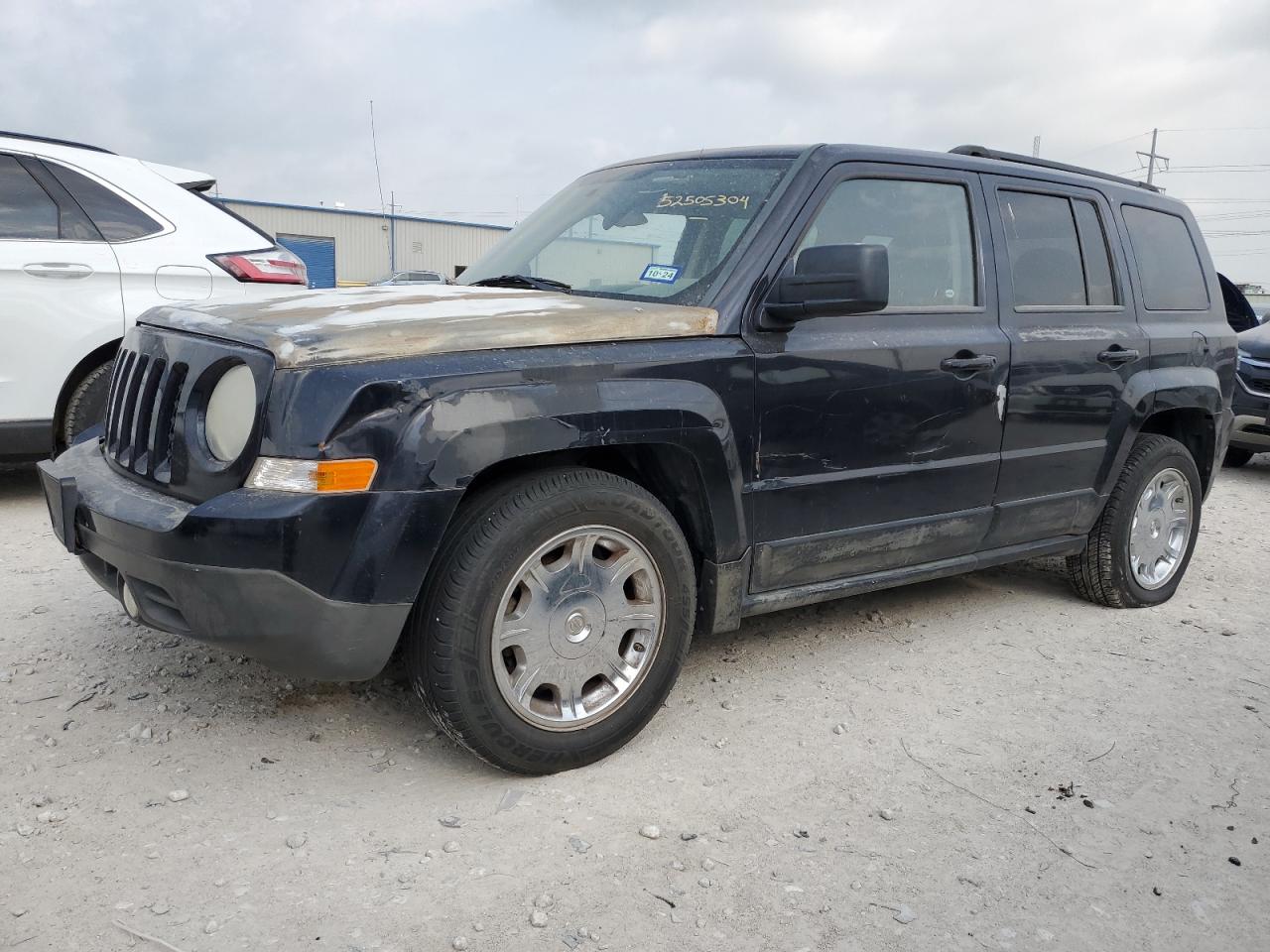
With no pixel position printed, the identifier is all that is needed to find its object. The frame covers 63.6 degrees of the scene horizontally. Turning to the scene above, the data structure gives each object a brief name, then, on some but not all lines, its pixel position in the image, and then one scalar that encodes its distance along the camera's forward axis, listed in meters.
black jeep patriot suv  2.50
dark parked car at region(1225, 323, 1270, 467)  8.53
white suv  5.10
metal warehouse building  39.28
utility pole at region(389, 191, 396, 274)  42.31
